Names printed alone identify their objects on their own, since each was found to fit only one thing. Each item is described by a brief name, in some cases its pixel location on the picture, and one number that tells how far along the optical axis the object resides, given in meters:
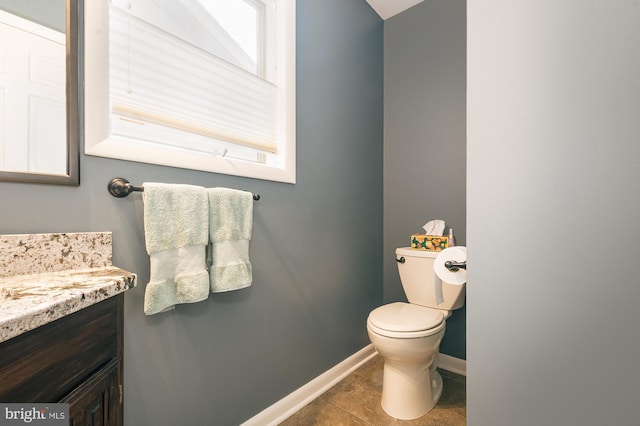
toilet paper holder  1.31
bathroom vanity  0.41
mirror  0.73
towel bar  0.91
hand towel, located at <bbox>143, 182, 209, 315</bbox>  0.93
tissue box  1.79
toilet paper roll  1.33
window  0.92
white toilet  1.38
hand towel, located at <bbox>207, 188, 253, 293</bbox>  1.11
